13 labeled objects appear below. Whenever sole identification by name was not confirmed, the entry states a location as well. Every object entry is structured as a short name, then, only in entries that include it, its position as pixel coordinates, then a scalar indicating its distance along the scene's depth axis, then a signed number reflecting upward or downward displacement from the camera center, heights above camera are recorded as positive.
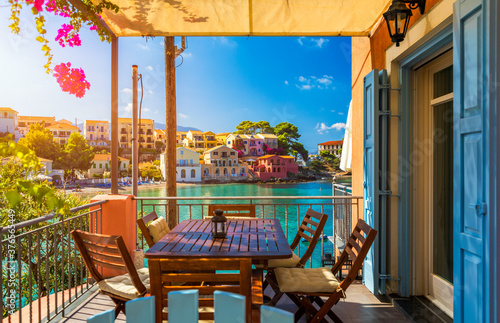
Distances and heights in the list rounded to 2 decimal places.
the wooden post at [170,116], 10.14 +1.51
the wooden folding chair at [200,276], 1.59 -0.52
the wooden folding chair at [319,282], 2.31 -0.80
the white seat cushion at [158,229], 2.70 -0.50
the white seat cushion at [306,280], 2.35 -0.80
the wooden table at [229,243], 2.09 -0.52
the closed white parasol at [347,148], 5.55 +0.31
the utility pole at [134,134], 5.88 +0.58
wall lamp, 2.69 +1.23
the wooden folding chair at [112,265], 2.08 -0.61
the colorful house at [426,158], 1.94 +0.08
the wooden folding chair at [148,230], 2.66 -0.50
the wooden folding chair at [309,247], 2.87 -0.69
